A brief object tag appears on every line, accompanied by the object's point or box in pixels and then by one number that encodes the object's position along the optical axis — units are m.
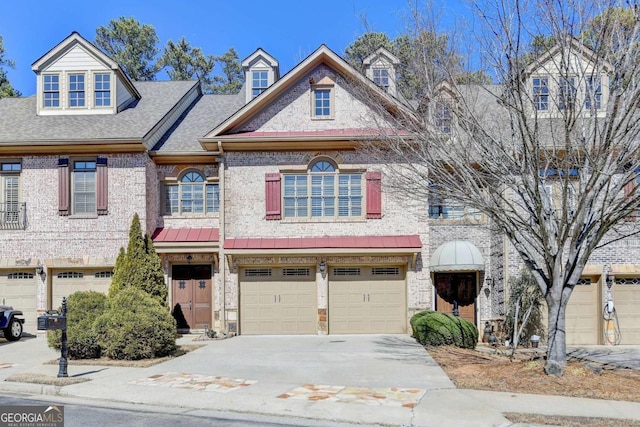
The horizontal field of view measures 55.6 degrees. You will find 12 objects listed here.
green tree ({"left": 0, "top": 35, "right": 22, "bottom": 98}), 35.22
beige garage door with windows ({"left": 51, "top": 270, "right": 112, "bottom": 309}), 19.14
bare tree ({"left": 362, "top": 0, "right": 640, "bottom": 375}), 11.10
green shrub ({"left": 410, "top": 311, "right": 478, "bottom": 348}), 15.66
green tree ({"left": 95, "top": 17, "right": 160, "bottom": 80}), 41.03
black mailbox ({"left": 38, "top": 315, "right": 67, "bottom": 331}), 11.12
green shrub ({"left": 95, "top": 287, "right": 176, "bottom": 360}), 13.51
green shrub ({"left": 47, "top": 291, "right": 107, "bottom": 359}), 13.77
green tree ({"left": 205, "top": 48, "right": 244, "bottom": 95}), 43.00
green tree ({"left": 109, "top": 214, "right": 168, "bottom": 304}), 17.62
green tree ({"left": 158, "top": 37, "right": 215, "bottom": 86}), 42.12
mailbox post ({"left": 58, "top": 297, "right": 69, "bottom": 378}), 11.41
